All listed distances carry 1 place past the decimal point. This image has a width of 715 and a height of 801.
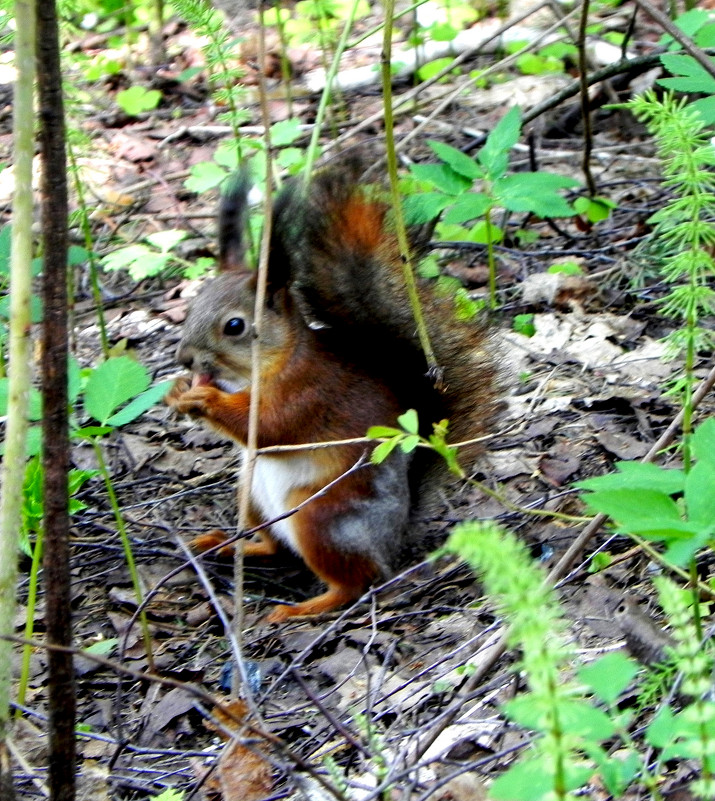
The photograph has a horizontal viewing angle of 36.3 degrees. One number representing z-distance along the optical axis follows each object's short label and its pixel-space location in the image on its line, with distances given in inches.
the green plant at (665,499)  53.9
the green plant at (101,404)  78.0
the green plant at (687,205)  68.2
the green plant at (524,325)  146.0
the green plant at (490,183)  128.3
